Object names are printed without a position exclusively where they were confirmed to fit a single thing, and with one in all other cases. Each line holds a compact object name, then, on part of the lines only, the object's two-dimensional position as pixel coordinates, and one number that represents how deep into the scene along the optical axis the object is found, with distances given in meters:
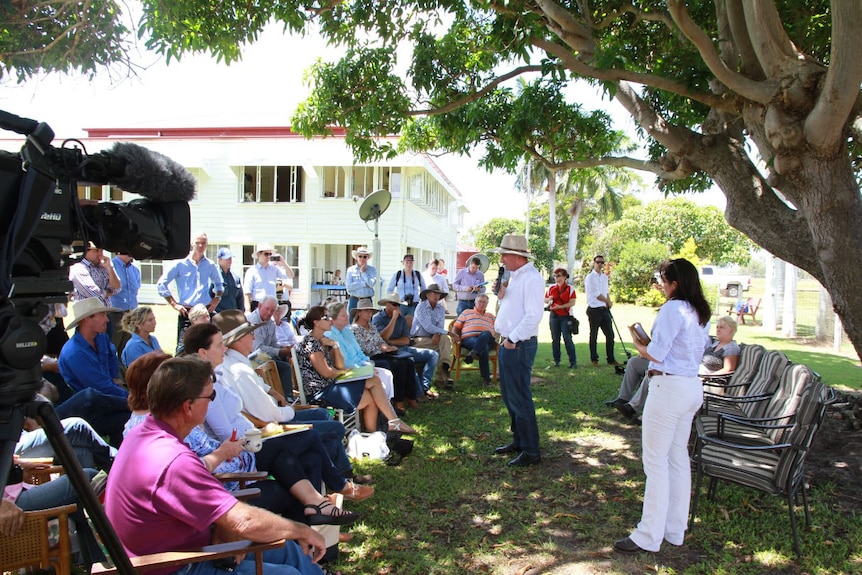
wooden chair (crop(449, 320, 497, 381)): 8.92
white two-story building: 19.41
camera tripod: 1.57
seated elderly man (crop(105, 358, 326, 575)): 2.16
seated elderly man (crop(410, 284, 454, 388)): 8.68
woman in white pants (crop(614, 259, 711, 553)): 3.57
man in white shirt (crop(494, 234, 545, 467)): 5.16
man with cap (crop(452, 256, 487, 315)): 11.10
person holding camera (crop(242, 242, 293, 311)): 9.11
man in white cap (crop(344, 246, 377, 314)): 9.74
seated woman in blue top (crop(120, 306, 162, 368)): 4.90
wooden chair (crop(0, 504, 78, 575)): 2.55
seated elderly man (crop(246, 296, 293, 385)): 6.37
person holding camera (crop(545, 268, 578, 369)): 9.83
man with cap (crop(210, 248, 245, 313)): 8.37
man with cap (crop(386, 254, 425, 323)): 9.98
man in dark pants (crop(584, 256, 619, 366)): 10.03
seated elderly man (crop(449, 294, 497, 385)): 8.85
